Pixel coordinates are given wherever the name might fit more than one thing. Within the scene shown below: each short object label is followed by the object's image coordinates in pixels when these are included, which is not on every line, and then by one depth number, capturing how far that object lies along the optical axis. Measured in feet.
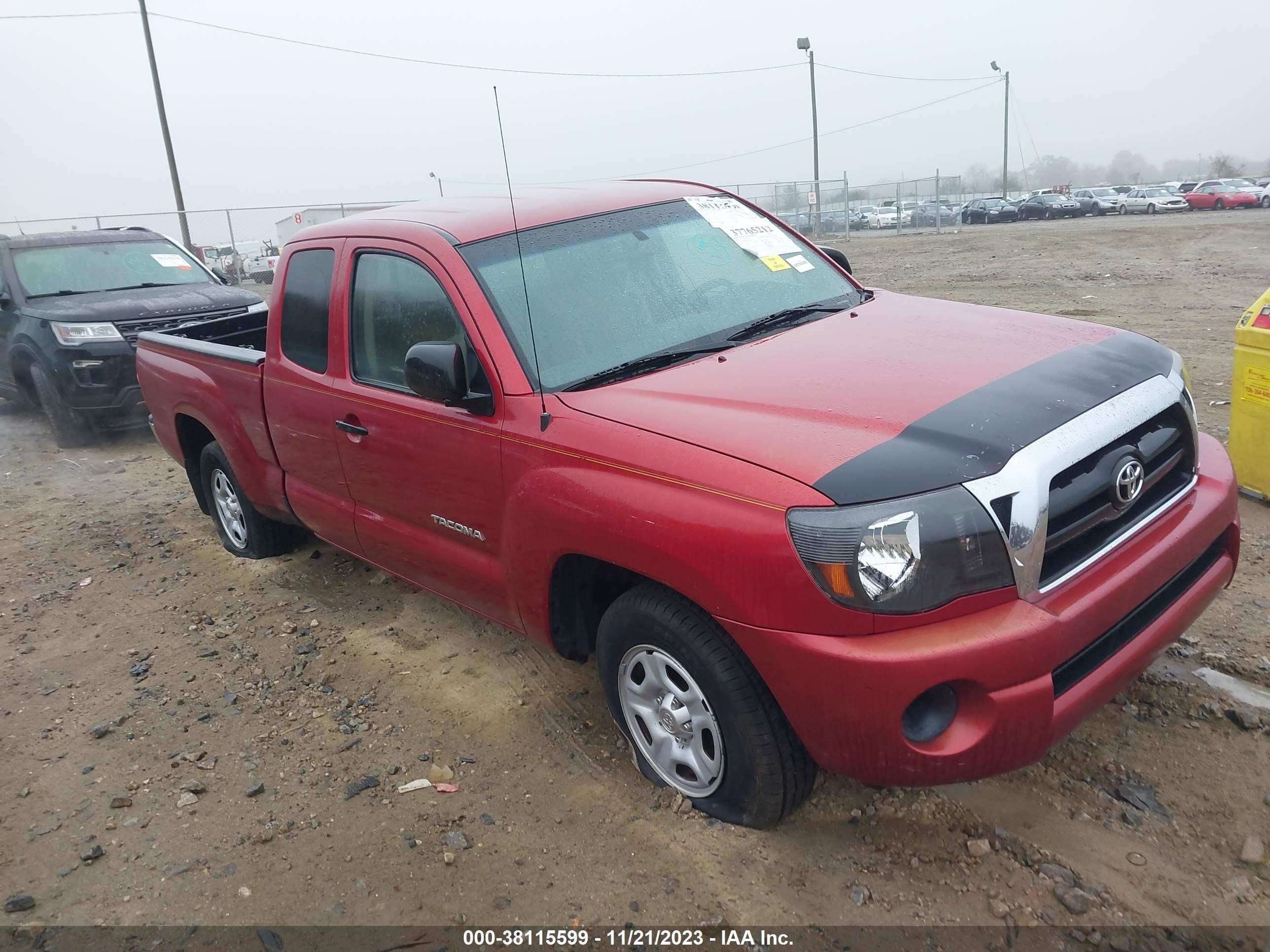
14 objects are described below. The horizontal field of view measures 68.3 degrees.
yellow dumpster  14.56
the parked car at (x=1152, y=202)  116.37
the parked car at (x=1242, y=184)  107.55
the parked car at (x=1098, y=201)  123.24
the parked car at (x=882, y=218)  120.47
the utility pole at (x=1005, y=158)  171.32
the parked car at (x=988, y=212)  126.93
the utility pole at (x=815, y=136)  122.21
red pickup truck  7.43
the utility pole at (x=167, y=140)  77.41
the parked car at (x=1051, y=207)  125.29
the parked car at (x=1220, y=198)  106.63
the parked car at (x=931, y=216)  112.82
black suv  27.50
